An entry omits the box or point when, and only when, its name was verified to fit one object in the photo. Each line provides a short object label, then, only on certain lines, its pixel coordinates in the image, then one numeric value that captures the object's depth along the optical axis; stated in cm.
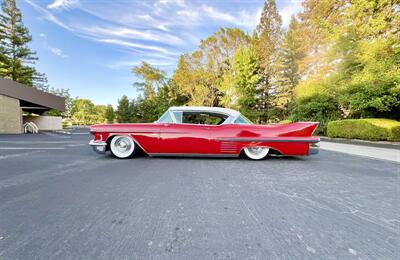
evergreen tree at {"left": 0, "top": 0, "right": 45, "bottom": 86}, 1780
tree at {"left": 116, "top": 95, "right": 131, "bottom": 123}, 2845
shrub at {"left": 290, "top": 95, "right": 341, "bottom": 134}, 970
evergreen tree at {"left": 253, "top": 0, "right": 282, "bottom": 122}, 1495
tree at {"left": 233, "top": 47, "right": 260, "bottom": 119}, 1471
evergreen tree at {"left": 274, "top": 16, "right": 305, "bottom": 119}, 1441
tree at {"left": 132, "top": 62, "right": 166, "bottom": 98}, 2617
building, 1084
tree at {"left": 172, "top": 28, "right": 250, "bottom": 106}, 1644
